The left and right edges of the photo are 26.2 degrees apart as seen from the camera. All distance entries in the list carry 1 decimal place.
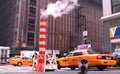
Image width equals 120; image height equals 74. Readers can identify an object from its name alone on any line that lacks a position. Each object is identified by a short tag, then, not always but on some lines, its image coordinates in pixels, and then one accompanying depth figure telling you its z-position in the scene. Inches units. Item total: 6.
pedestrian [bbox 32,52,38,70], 765.3
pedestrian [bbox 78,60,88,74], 289.0
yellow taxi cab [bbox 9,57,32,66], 1397.3
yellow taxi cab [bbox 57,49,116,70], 703.1
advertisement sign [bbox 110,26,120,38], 1131.0
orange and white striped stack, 752.2
